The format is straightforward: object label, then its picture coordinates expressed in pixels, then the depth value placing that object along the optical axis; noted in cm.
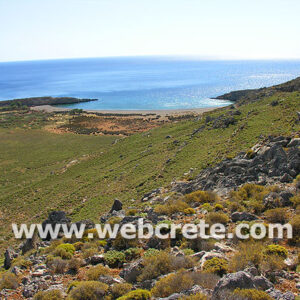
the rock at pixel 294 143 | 2126
